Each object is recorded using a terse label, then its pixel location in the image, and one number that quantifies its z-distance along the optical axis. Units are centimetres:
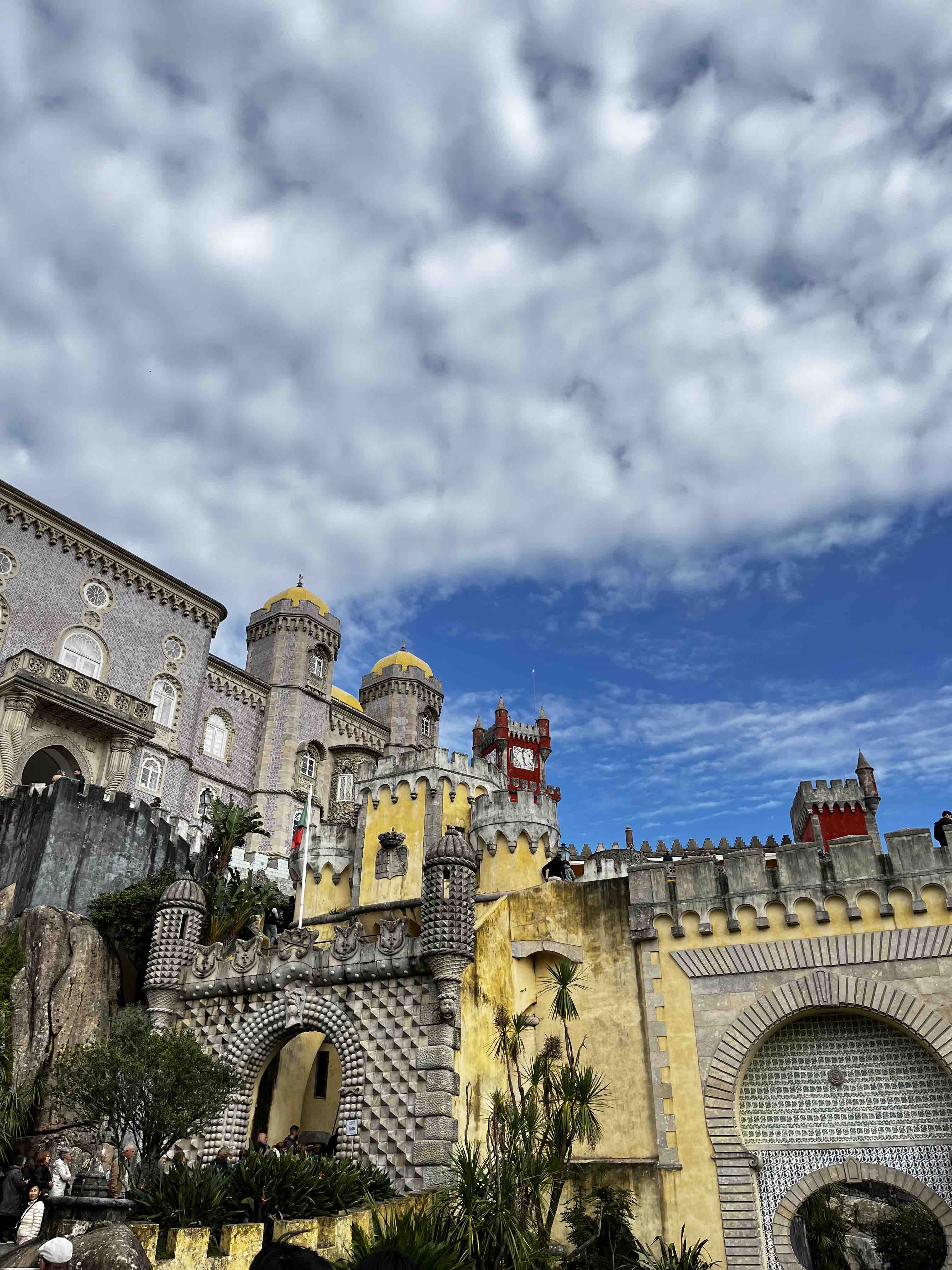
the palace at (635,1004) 1572
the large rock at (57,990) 1942
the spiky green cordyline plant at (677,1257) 1426
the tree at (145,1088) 1295
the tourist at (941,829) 1739
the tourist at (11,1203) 1234
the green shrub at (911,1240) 2083
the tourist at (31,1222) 1064
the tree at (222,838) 2631
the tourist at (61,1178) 1204
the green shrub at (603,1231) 1479
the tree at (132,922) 2170
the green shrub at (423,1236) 1041
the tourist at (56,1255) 457
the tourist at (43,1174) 1259
